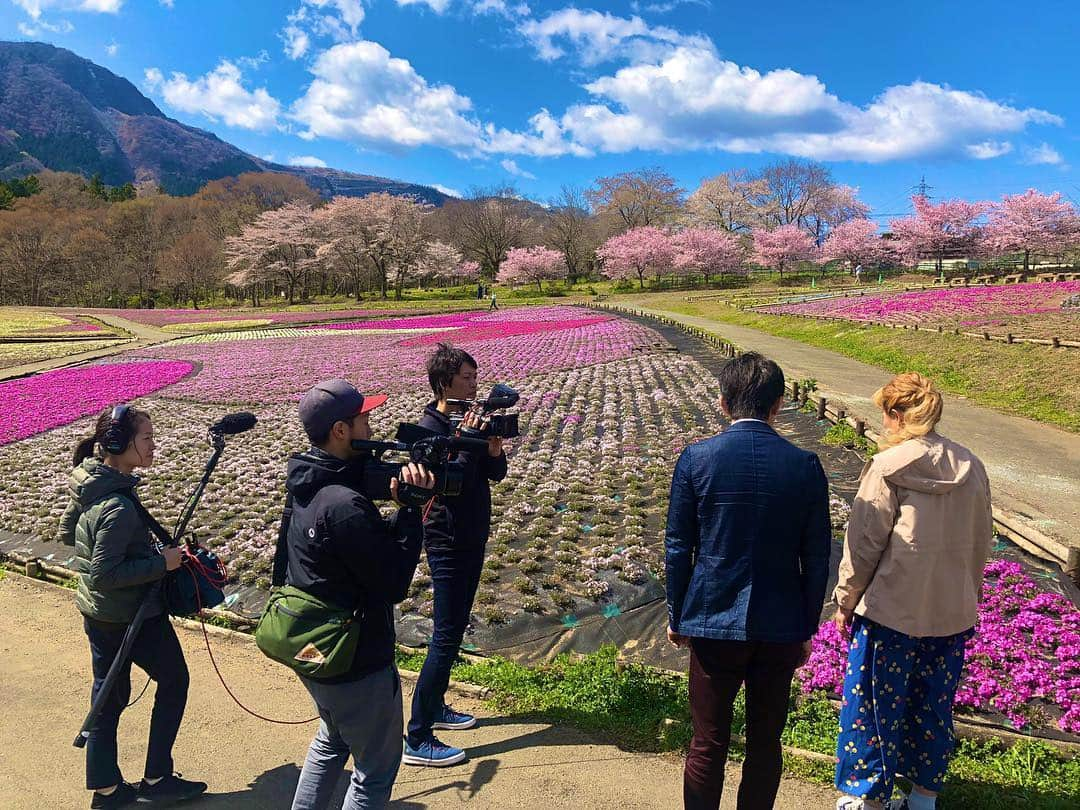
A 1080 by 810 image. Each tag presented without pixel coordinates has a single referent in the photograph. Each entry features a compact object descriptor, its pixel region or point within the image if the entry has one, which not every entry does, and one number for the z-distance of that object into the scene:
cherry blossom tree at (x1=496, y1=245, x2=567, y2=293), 69.56
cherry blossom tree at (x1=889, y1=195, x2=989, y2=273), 52.53
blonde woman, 2.75
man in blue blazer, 2.47
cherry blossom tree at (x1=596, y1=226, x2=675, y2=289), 64.25
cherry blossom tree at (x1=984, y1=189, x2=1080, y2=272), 44.25
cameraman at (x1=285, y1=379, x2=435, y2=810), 2.30
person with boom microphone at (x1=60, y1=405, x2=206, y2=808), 3.04
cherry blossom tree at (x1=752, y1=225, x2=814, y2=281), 63.25
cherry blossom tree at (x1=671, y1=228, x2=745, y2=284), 62.75
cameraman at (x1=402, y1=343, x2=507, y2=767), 3.44
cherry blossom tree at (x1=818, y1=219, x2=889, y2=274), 59.28
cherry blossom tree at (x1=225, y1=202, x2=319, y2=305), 62.81
